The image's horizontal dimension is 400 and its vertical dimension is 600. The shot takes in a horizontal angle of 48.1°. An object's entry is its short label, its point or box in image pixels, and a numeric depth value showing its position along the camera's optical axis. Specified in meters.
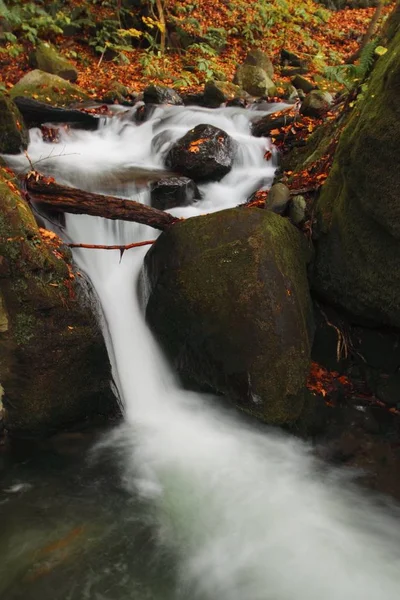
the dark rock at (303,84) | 12.95
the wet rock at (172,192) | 6.51
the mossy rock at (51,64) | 11.66
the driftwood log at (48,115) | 8.35
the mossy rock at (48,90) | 10.14
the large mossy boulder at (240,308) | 4.36
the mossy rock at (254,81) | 12.26
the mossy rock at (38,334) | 3.97
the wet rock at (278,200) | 5.41
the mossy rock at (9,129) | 7.09
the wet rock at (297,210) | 5.37
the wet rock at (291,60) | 15.24
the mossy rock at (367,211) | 4.03
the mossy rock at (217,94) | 10.74
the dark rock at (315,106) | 7.97
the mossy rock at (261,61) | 13.86
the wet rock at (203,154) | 7.29
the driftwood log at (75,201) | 4.85
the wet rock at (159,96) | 10.59
